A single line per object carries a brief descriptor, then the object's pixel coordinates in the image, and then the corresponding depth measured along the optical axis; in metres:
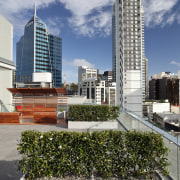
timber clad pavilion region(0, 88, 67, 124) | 11.42
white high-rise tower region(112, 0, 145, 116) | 80.44
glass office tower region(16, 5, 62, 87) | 97.06
